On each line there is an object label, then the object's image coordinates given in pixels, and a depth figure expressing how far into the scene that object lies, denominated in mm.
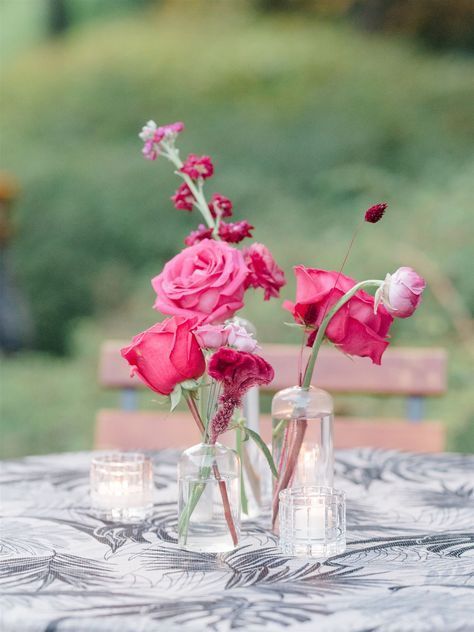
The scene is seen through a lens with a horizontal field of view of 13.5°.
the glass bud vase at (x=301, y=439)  1938
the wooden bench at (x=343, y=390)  2617
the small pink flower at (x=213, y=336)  1830
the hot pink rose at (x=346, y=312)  1875
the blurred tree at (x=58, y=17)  5957
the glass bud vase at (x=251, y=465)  2023
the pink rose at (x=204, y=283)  1871
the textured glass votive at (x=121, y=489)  2043
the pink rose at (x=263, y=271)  1931
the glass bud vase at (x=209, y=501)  1890
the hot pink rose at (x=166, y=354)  1850
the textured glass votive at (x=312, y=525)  1869
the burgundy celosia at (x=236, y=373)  1797
